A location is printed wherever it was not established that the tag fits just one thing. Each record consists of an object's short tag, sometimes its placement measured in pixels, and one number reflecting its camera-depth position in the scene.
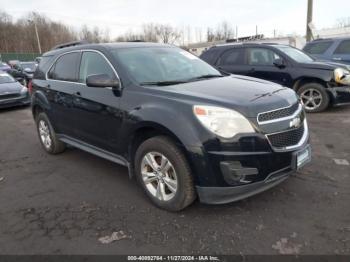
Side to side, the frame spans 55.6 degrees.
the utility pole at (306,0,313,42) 18.00
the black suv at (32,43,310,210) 3.04
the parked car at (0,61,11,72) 18.95
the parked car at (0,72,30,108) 10.93
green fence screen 53.53
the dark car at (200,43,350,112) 7.68
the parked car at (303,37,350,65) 10.47
